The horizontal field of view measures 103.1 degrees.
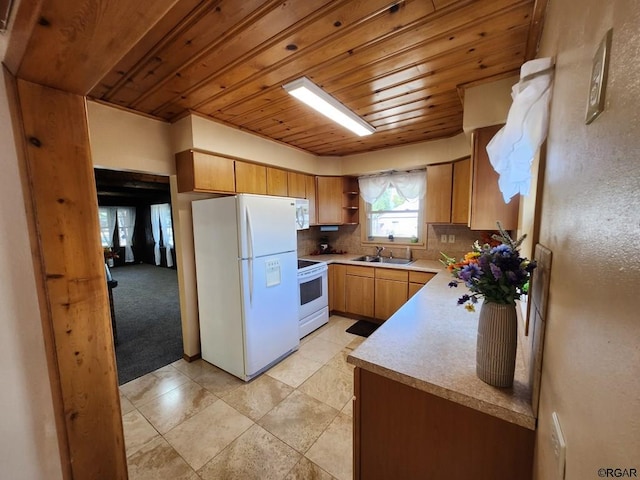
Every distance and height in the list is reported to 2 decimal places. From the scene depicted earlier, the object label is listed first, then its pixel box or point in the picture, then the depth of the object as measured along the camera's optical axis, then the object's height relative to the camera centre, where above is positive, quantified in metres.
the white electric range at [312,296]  3.08 -1.05
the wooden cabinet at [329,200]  3.86 +0.22
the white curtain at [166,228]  7.83 -0.35
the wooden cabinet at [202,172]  2.35 +0.42
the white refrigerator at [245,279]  2.29 -0.62
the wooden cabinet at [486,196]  1.92 +0.12
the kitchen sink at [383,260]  3.71 -0.69
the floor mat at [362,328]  3.26 -1.52
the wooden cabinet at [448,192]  2.83 +0.24
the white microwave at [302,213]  3.38 +0.02
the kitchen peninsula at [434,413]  0.88 -0.77
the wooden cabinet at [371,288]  3.18 -1.01
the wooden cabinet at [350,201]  4.04 +0.21
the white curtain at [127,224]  8.67 -0.23
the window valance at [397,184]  3.48 +0.42
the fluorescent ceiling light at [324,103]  1.74 +0.87
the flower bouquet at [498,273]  0.83 -0.20
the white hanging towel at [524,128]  0.83 +0.30
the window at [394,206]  3.57 +0.11
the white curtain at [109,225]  8.33 -0.24
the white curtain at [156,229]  8.27 -0.39
